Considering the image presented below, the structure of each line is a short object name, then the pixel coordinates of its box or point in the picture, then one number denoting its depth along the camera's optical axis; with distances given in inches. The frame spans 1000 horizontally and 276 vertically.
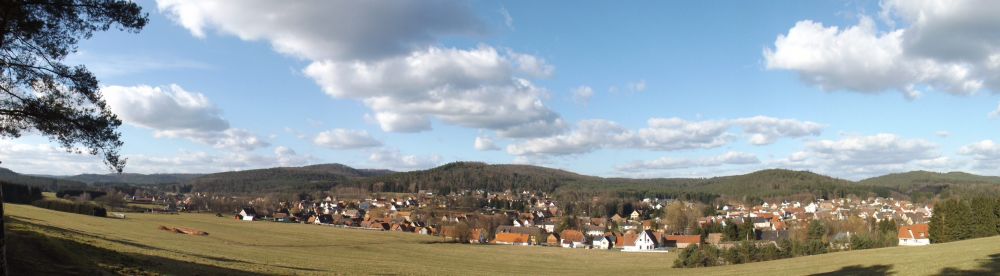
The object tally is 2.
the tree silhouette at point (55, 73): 579.2
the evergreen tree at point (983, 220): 2518.5
